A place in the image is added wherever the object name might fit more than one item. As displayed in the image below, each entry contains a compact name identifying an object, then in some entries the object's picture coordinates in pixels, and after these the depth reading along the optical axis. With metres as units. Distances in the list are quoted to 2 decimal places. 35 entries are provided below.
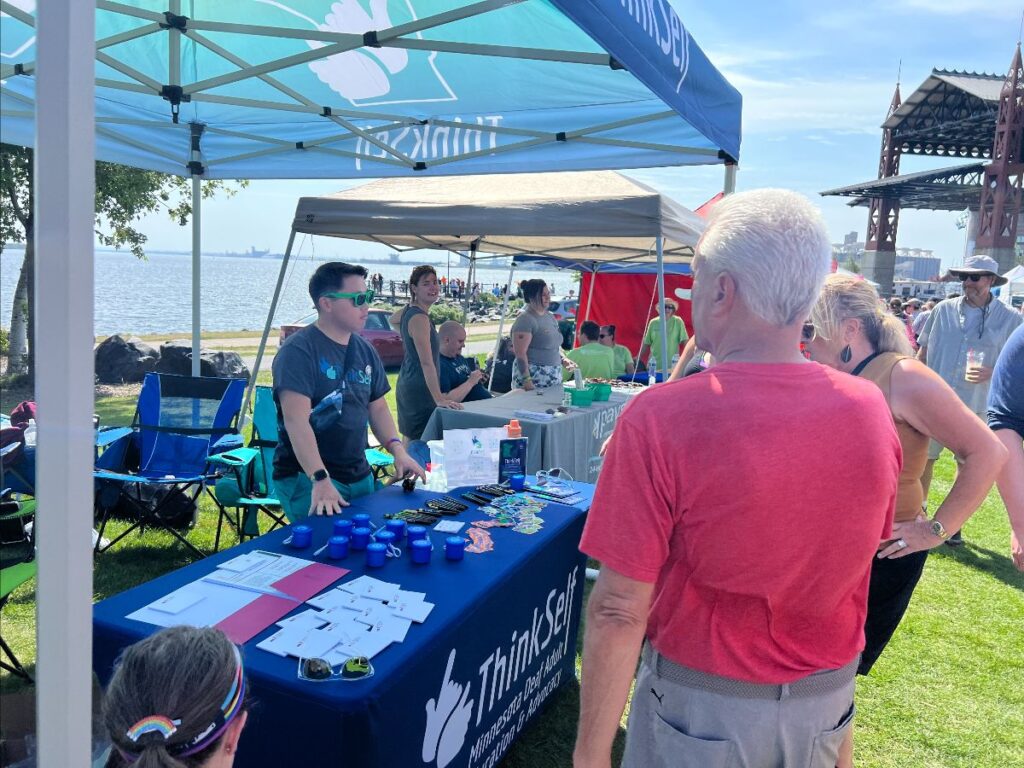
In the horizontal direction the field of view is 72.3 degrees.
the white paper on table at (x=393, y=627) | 1.67
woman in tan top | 1.80
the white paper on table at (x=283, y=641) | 1.59
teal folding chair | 4.20
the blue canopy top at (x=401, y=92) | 2.75
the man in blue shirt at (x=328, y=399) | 2.64
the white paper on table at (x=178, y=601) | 1.75
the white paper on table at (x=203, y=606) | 1.69
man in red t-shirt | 1.10
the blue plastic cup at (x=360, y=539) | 2.16
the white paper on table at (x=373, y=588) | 1.87
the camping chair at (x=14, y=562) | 1.00
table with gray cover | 4.83
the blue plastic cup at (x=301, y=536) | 2.16
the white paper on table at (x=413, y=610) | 1.75
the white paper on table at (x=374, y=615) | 1.74
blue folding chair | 4.47
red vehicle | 14.45
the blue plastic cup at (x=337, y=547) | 2.10
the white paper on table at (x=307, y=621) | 1.70
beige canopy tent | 4.48
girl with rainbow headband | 1.06
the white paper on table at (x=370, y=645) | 1.59
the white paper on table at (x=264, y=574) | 1.90
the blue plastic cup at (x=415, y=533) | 2.18
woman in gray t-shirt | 6.06
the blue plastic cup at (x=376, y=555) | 2.05
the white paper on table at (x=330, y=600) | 1.80
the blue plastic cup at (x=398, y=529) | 2.23
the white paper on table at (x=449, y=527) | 2.38
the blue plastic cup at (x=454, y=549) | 2.12
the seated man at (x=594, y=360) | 7.63
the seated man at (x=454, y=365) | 5.41
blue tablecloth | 1.48
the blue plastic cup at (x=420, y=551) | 2.09
